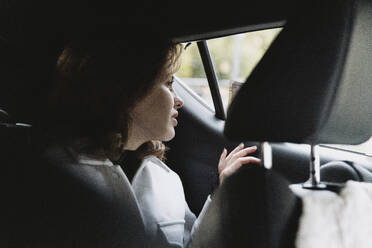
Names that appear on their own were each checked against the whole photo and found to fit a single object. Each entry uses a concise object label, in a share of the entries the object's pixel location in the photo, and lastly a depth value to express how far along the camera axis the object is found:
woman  1.47
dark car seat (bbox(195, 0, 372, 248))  1.04
